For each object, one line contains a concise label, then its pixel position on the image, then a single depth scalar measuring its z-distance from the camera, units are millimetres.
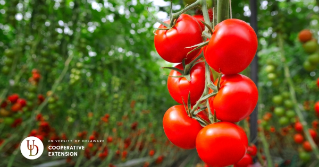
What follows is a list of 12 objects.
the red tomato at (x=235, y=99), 322
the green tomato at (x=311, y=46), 1092
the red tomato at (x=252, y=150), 682
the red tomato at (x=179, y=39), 357
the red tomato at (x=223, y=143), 318
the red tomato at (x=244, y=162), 502
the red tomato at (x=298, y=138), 1180
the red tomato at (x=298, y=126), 1170
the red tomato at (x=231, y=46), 303
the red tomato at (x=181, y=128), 371
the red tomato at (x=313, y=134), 1136
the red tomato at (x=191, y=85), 369
